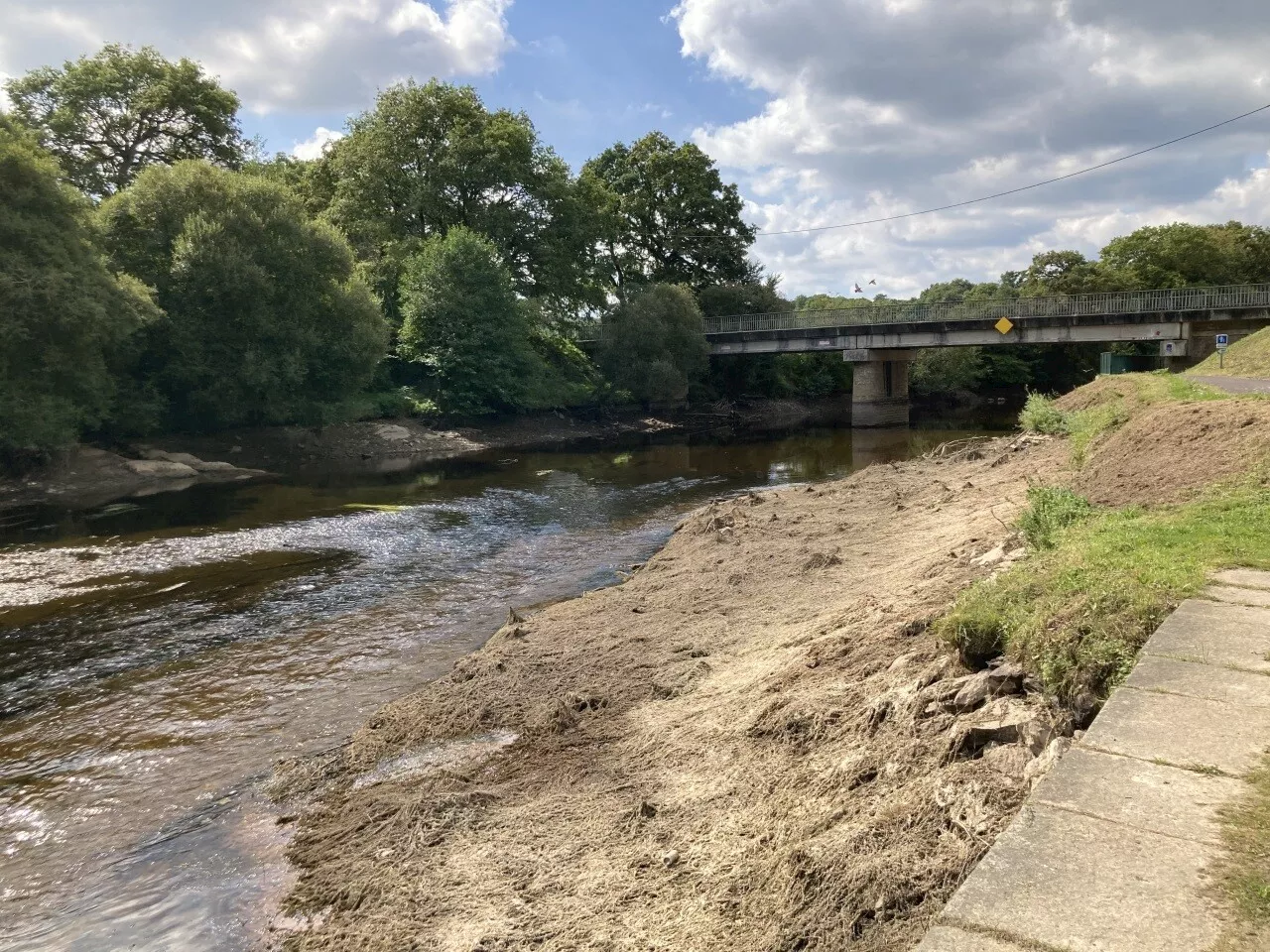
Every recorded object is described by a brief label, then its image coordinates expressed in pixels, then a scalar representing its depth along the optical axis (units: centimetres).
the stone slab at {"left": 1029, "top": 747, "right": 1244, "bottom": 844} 361
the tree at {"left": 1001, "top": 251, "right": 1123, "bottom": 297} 7031
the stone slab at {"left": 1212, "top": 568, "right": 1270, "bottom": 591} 659
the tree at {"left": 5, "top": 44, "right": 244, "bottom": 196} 4588
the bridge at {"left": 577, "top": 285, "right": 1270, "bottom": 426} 4653
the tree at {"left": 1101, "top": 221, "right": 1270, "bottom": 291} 6881
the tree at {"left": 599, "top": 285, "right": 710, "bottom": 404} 5609
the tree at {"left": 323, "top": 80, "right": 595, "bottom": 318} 5231
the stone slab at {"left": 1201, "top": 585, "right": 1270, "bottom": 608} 618
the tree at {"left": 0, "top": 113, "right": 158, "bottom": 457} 2695
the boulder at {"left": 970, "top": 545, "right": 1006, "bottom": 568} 930
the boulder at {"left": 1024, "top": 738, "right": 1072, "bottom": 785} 459
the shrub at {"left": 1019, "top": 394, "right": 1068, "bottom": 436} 2510
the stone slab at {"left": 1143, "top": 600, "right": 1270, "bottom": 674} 521
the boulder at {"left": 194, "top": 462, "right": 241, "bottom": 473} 3353
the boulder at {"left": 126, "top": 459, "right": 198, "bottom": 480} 3172
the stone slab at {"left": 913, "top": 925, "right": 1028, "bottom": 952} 293
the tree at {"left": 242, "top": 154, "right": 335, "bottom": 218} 5746
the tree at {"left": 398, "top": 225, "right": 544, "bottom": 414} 4653
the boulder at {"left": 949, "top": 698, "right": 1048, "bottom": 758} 516
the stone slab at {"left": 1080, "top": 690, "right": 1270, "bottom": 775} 411
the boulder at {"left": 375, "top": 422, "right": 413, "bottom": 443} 4247
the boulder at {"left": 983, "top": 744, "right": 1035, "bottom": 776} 479
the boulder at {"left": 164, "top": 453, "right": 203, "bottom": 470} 3369
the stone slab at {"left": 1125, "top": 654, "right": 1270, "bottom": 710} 470
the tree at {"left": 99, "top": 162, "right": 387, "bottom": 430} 3506
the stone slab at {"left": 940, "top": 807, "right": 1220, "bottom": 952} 298
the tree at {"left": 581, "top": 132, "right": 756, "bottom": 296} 7031
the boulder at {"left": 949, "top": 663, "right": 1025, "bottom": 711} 565
